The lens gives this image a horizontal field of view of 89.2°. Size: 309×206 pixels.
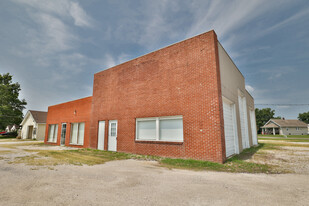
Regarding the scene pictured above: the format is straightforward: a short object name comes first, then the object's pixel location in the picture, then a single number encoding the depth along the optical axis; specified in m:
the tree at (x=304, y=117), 77.75
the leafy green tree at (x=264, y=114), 74.78
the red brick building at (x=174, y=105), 7.94
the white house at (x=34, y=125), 29.11
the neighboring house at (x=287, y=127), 50.28
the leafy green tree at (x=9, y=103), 31.55
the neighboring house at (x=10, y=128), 64.16
